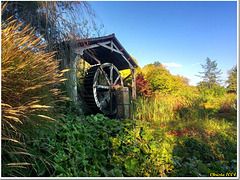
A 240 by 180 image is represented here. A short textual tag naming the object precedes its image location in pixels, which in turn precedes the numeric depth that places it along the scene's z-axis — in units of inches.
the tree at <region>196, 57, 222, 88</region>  924.2
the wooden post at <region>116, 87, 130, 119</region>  165.3
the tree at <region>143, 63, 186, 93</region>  427.2
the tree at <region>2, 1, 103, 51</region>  113.1
